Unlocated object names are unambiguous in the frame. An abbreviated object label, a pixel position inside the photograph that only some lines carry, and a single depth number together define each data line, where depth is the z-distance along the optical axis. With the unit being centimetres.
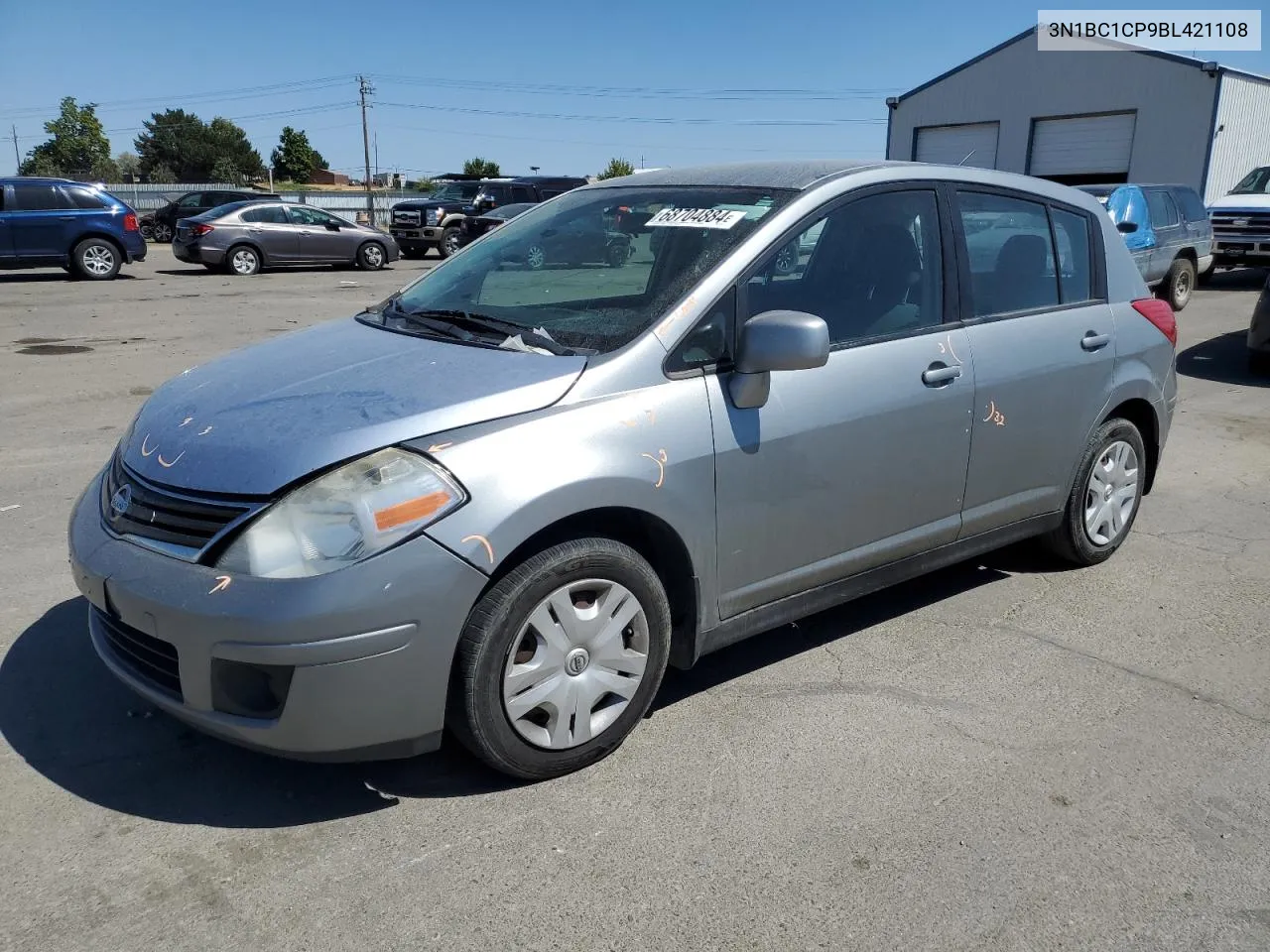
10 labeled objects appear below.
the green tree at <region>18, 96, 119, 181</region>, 8400
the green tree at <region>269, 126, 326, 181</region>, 9894
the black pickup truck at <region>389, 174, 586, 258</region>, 2547
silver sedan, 2005
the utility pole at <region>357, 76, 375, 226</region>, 5453
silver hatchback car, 267
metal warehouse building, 2648
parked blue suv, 1738
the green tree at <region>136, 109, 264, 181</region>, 9219
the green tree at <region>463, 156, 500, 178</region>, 8346
